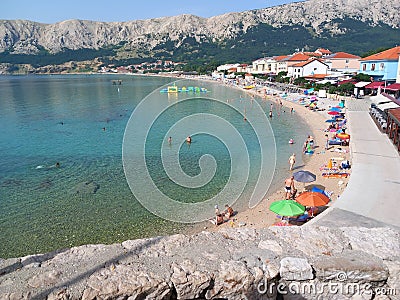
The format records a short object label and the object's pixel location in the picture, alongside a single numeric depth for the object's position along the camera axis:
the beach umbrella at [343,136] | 25.12
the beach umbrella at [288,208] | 12.81
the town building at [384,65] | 50.22
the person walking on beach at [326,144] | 26.28
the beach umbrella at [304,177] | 17.27
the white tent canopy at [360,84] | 45.96
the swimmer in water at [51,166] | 24.32
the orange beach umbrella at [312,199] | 13.48
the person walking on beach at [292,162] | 21.88
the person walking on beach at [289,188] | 16.55
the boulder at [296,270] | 4.93
